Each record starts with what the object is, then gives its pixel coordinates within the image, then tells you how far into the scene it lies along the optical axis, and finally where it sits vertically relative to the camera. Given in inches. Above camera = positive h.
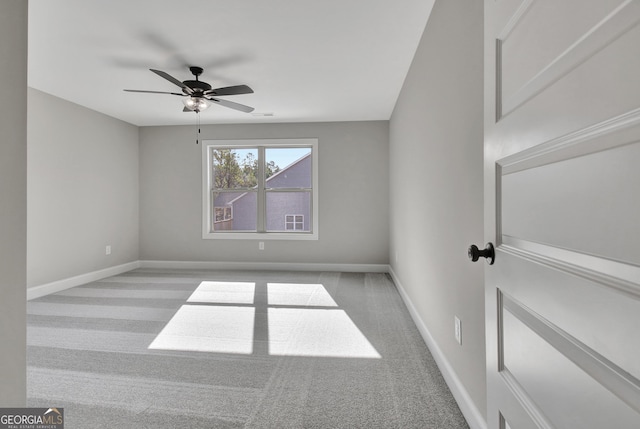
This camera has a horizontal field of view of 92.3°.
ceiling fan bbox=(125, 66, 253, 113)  116.8 +49.3
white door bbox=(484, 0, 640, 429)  18.1 +0.5
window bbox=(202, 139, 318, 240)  207.3 +19.9
